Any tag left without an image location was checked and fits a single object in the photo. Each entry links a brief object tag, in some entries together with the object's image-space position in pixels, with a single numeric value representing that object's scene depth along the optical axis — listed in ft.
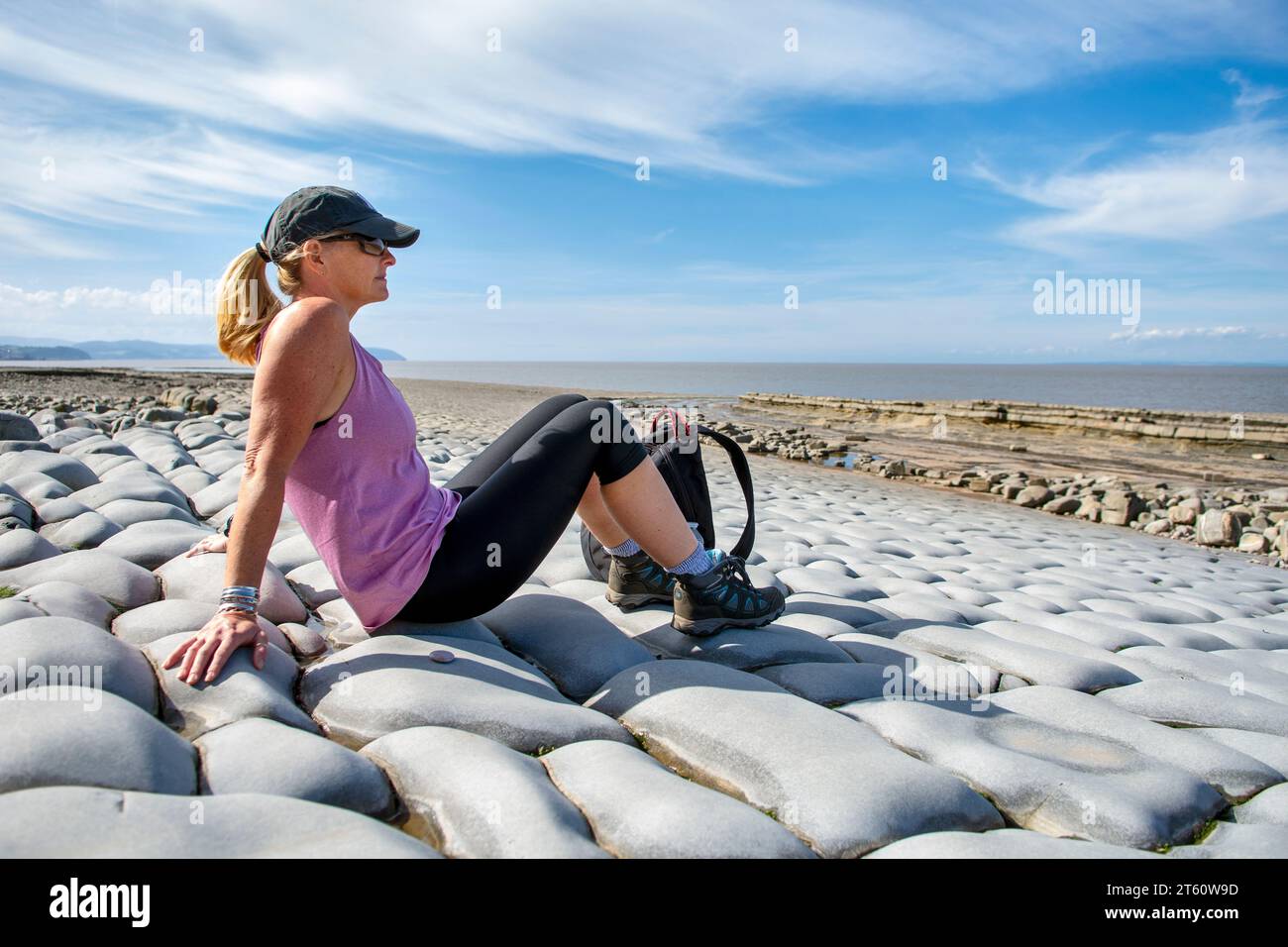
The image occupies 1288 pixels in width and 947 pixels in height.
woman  7.04
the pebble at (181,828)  4.28
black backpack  10.72
